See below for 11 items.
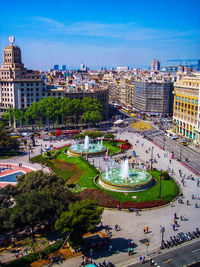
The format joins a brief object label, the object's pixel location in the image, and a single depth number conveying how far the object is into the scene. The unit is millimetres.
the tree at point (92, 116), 97688
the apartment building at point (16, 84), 101875
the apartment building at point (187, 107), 80375
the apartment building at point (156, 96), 122906
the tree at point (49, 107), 95562
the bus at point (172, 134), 85025
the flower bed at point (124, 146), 72944
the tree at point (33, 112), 95375
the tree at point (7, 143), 67000
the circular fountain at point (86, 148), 67062
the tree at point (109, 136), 79575
